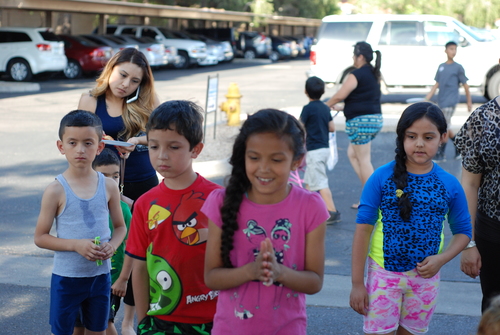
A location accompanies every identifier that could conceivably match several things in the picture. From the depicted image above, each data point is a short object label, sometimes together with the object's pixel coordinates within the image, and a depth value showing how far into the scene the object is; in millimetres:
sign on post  11483
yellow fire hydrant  13477
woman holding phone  4074
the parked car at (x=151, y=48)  29375
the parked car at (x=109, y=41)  28016
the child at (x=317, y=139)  6891
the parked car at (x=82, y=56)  26094
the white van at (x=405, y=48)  17688
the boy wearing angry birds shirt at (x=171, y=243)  2619
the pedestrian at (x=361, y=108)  7707
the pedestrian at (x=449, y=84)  10930
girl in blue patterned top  2916
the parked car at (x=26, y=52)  23281
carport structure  27406
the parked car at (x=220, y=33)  40500
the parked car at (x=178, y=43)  33344
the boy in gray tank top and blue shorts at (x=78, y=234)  3092
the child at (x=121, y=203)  3672
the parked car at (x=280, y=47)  44094
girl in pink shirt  2324
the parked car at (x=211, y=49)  34406
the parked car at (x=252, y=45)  42509
